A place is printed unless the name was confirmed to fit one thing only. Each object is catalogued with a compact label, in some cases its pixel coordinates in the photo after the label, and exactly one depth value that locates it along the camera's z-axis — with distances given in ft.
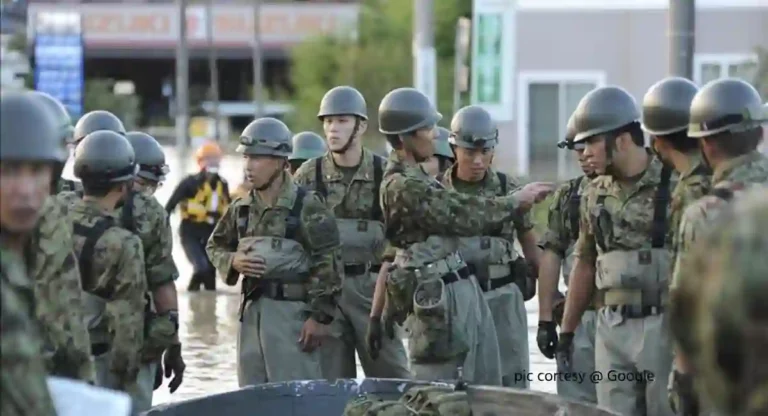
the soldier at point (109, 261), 43.34
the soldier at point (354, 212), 60.03
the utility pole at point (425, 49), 114.32
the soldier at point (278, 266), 52.60
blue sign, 176.55
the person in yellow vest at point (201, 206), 108.58
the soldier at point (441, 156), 62.80
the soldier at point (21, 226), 23.80
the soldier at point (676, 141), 39.27
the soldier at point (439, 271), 49.34
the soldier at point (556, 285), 52.01
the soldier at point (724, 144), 35.60
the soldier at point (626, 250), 43.45
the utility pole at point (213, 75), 347.77
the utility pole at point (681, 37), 78.74
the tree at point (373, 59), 261.85
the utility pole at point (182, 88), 247.50
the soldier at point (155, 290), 47.96
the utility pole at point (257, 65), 312.54
